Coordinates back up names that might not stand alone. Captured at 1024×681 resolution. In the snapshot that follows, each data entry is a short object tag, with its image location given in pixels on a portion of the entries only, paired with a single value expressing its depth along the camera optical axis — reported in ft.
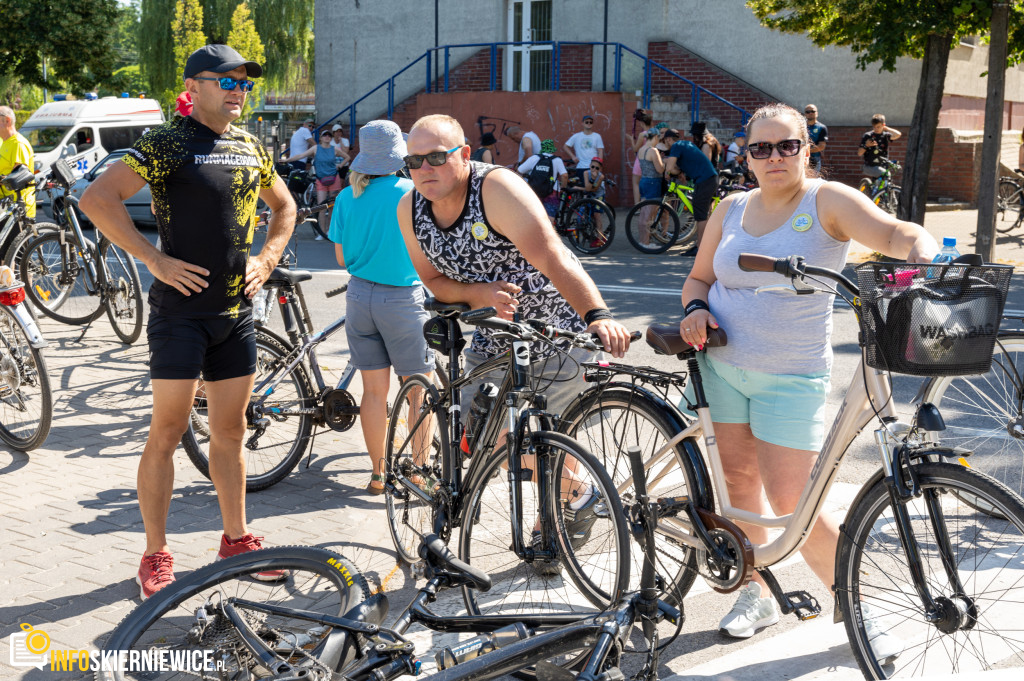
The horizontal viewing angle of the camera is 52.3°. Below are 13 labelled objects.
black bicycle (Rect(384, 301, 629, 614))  11.37
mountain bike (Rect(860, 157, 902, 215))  59.62
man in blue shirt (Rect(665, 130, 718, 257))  49.26
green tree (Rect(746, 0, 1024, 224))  41.91
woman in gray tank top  11.78
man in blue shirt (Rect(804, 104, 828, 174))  53.26
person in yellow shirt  36.40
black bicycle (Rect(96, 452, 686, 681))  9.28
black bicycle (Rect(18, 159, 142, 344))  28.40
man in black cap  13.20
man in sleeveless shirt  12.54
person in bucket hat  17.08
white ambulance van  65.57
